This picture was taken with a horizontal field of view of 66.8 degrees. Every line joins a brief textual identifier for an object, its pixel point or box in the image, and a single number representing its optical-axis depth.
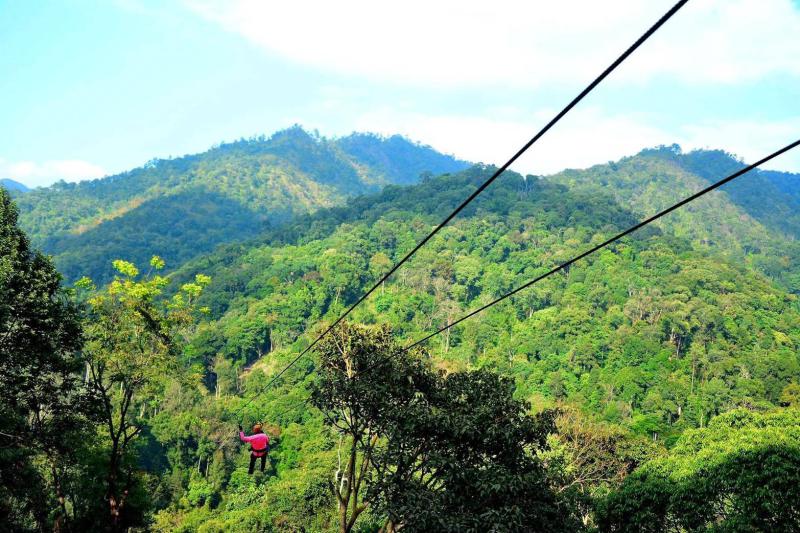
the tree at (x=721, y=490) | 13.73
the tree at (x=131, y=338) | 12.33
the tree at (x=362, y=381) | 11.44
